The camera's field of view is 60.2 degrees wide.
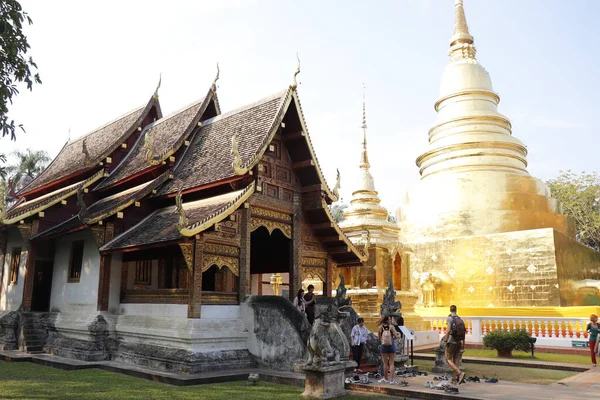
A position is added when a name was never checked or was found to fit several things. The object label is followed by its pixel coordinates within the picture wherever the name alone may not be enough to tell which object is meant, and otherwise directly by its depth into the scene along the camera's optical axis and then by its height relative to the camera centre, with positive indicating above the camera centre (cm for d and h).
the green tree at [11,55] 805 +390
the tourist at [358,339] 1048 -70
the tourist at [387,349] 923 -79
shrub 1391 -93
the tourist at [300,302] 1142 +4
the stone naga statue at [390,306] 1056 -3
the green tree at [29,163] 3290 +883
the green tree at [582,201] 3388 +682
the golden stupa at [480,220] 2008 +370
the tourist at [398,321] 1062 -35
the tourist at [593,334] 1223 -69
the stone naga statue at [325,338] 809 -52
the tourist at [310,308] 1152 -9
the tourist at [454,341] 884 -61
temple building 1030 +148
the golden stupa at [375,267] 1802 +136
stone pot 1413 -127
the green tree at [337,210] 5596 +1078
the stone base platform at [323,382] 788 -118
